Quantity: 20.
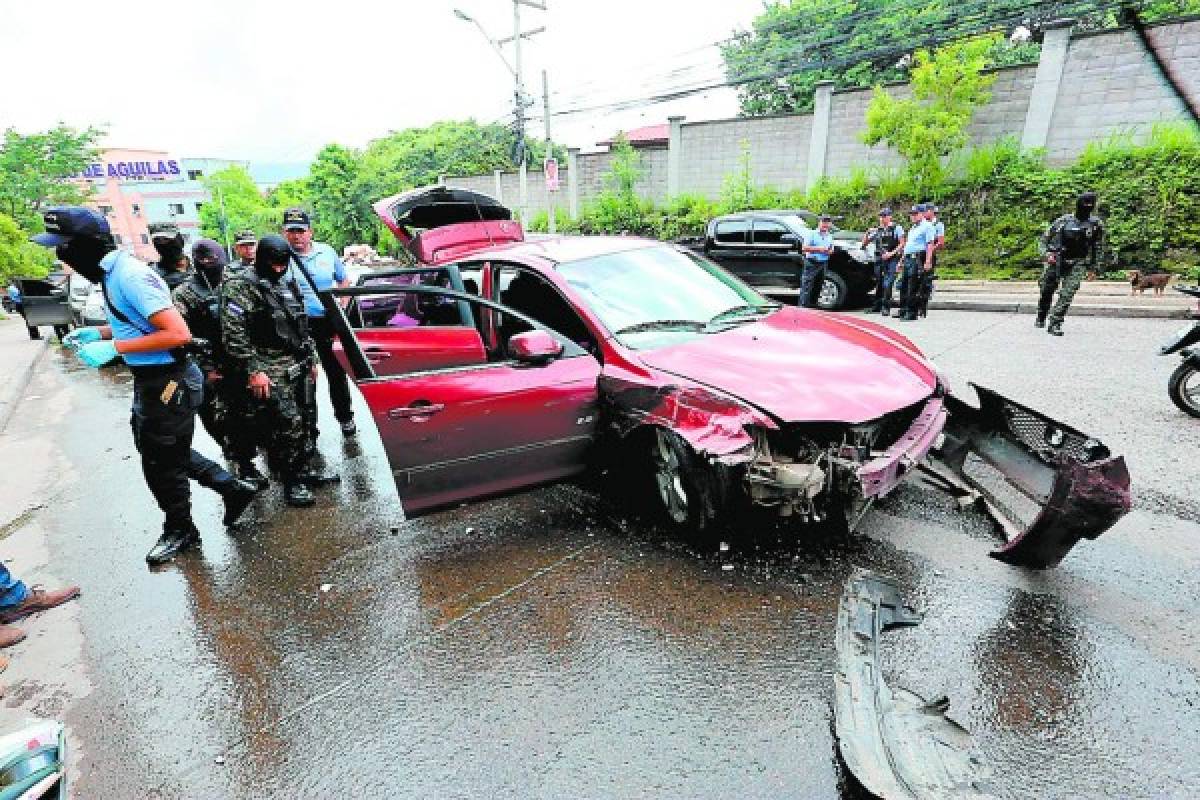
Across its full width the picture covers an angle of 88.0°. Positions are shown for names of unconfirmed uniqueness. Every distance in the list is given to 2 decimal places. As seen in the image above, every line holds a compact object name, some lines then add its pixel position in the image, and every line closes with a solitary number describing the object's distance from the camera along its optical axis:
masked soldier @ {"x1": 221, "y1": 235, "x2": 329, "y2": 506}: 3.79
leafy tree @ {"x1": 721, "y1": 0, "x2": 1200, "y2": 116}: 23.16
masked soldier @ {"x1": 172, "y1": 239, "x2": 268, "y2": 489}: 4.15
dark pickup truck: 9.85
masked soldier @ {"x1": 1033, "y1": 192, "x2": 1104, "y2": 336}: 6.84
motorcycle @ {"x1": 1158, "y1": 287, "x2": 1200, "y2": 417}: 4.50
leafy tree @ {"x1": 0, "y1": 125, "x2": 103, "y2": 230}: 25.94
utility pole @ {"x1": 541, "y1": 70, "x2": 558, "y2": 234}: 18.19
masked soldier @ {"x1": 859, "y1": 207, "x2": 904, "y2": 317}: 9.12
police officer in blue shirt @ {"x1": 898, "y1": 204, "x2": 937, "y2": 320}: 8.38
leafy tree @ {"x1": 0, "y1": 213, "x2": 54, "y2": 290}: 18.99
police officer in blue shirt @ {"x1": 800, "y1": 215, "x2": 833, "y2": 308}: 9.16
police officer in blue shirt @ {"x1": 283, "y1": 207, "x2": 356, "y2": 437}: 4.85
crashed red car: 2.78
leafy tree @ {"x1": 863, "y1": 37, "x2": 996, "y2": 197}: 11.74
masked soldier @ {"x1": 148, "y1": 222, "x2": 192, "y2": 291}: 4.15
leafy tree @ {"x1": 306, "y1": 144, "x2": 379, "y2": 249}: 35.72
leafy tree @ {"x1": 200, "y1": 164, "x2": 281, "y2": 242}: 59.78
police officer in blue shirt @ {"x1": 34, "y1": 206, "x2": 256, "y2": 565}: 3.04
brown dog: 8.60
